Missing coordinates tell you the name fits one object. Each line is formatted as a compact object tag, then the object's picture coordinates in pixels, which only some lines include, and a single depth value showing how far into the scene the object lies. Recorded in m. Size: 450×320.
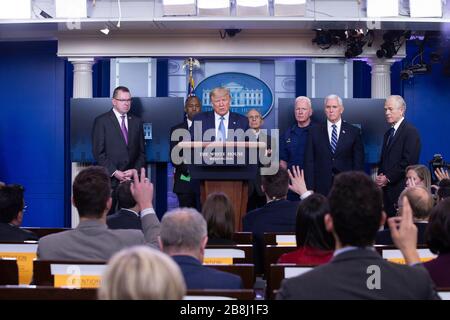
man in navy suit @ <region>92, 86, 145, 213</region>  8.00
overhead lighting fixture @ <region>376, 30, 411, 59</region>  8.85
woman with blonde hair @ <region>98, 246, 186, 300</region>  1.87
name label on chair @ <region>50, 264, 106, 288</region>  3.21
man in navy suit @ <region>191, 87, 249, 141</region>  7.21
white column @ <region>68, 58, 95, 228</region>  9.21
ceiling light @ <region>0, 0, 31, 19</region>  8.48
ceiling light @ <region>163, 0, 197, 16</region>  8.34
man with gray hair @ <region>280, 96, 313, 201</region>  7.78
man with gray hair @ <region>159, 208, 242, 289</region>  2.91
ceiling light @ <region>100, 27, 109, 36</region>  8.66
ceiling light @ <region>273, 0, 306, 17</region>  8.30
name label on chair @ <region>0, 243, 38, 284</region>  4.03
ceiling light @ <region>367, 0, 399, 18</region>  8.24
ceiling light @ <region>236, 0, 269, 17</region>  8.31
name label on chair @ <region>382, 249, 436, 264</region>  3.83
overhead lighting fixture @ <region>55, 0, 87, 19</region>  8.44
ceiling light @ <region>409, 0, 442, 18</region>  8.23
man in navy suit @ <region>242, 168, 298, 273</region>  5.18
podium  6.51
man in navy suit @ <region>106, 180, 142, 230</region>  4.89
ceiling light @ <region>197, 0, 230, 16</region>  8.30
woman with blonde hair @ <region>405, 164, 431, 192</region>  6.06
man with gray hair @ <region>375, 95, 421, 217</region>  7.44
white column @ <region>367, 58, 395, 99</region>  9.18
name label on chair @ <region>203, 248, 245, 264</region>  3.91
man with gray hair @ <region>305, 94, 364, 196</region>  7.60
